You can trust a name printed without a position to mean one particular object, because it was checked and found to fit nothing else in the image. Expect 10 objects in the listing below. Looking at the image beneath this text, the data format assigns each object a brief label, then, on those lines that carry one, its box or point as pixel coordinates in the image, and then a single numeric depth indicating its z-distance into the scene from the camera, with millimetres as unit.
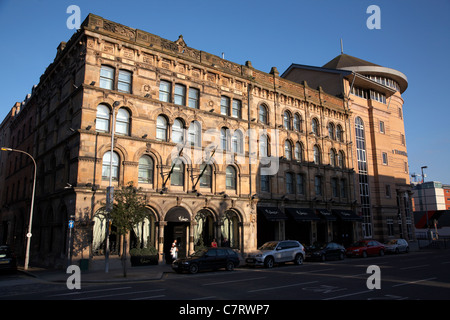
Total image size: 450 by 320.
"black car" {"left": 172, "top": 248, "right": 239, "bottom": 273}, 19422
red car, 29906
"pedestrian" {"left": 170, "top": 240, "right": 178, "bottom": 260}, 22750
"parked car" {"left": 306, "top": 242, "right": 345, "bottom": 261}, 26609
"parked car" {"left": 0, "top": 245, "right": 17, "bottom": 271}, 20656
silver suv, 22250
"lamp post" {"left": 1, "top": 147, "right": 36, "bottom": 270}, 22934
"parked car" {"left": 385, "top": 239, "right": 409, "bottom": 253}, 34444
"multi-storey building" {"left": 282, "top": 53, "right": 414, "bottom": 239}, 41031
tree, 19125
